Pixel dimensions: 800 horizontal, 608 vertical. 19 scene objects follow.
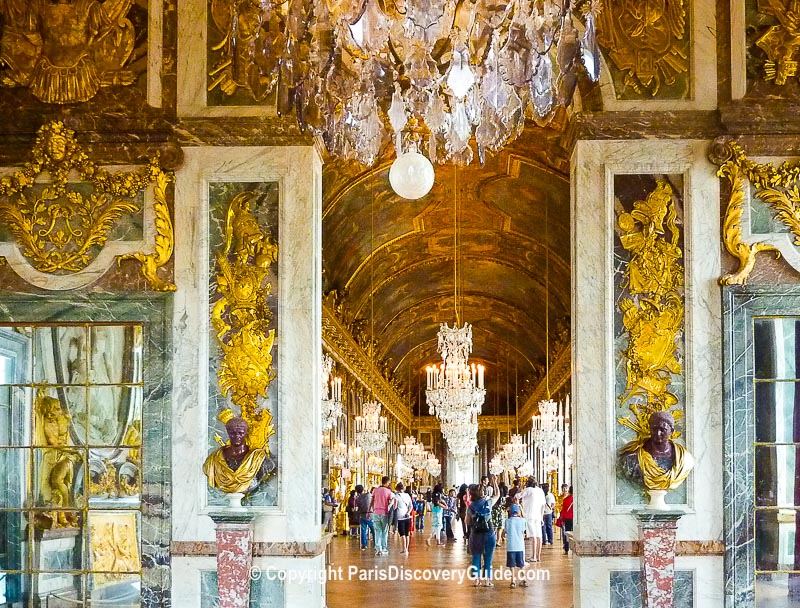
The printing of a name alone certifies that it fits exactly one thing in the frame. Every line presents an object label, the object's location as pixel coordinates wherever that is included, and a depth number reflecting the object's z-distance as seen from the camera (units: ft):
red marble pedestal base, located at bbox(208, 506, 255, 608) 29.60
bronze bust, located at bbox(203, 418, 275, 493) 30.50
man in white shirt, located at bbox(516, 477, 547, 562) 58.80
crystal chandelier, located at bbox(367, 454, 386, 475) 98.78
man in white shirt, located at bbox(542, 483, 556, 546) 76.14
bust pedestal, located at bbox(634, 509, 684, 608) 29.30
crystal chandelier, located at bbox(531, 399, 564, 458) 84.02
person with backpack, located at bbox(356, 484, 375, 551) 70.03
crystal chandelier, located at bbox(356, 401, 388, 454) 82.23
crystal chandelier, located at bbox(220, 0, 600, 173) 22.65
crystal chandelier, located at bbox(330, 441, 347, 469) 76.88
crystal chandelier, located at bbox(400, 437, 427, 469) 128.57
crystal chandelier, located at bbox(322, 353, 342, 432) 61.87
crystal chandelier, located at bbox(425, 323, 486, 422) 59.82
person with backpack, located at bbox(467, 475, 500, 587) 49.44
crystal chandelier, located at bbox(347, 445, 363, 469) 86.59
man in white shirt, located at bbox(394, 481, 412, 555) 71.72
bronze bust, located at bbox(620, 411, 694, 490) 29.91
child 48.42
